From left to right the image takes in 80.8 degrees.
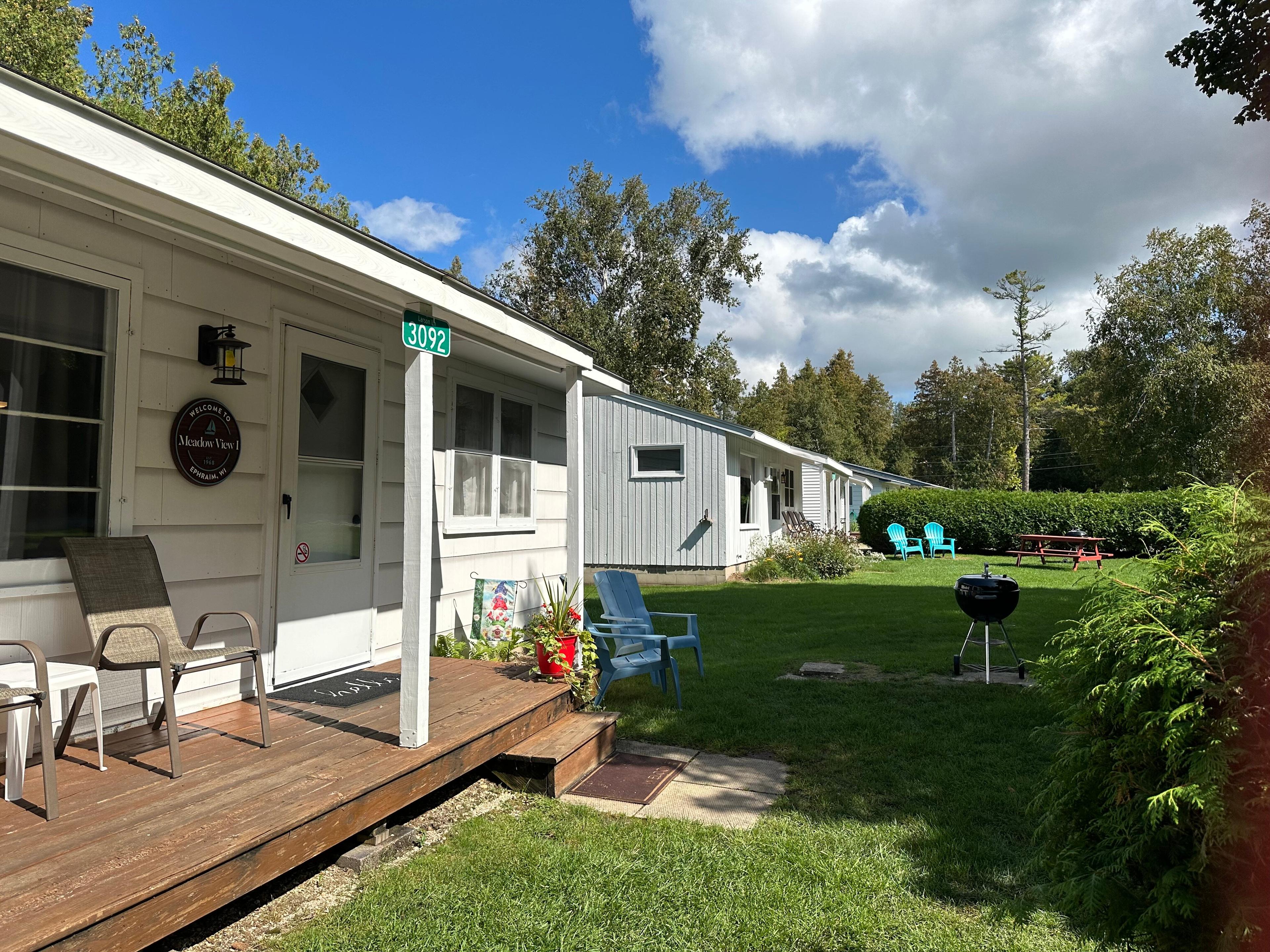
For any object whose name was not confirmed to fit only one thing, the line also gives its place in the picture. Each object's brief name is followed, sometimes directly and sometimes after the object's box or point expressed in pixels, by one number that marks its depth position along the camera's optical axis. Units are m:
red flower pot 4.69
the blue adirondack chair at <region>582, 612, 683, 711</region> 5.05
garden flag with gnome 6.06
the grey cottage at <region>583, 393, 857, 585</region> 13.88
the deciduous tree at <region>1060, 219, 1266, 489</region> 20.33
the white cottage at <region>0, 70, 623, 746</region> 2.59
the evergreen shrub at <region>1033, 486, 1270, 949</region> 1.40
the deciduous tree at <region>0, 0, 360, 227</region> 16.20
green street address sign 3.32
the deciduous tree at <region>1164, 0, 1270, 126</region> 6.27
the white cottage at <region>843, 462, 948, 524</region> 30.61
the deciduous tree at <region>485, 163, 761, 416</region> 26.05
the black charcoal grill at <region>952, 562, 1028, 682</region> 5.77
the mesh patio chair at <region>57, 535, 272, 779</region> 2.89
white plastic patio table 2.60
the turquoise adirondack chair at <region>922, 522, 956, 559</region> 19.61
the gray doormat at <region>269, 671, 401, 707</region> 4.14
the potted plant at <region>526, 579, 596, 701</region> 4.69
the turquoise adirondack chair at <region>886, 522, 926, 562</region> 19.47
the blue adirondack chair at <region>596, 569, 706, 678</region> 5.65
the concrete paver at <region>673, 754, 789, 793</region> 3.96
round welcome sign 3.69
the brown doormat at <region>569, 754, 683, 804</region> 3.81
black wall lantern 3.80
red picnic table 16.34
